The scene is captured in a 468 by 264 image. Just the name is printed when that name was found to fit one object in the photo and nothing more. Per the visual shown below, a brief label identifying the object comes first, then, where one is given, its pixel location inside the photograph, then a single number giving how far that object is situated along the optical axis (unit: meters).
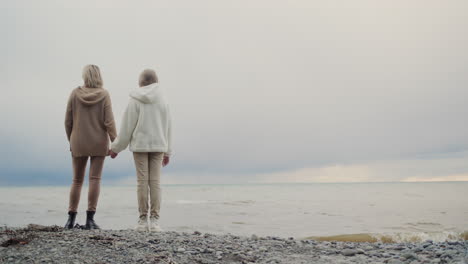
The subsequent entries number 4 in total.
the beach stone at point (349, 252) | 4.98
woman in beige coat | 6.33
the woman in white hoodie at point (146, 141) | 6.46
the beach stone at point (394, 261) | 4.36
